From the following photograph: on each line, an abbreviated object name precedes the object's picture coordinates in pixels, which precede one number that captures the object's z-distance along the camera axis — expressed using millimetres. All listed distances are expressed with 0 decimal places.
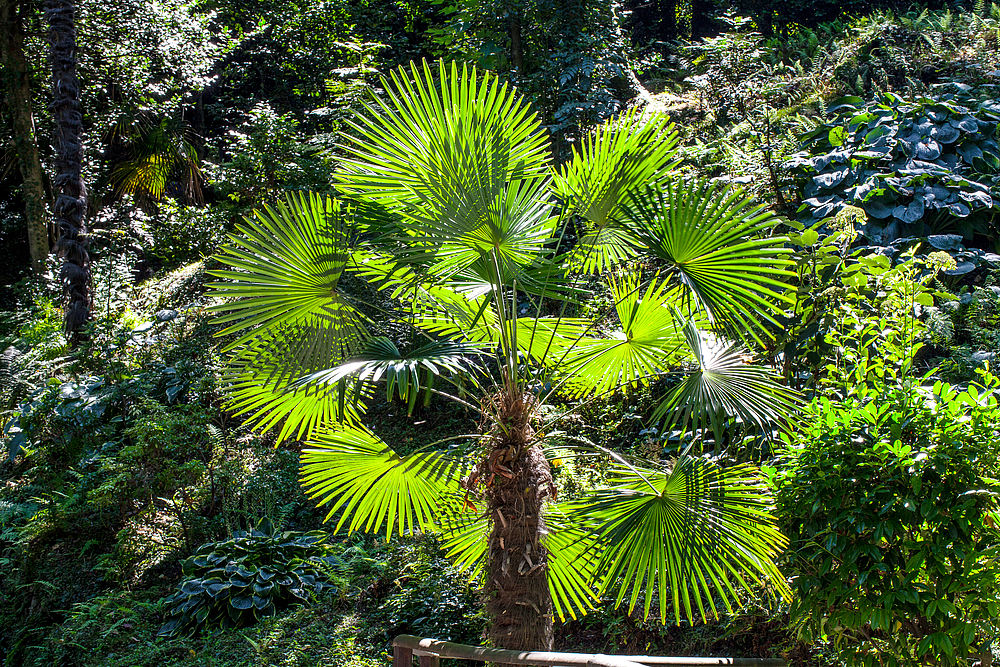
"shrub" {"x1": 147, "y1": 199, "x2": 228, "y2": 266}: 9859
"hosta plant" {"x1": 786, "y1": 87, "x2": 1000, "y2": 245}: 6211
